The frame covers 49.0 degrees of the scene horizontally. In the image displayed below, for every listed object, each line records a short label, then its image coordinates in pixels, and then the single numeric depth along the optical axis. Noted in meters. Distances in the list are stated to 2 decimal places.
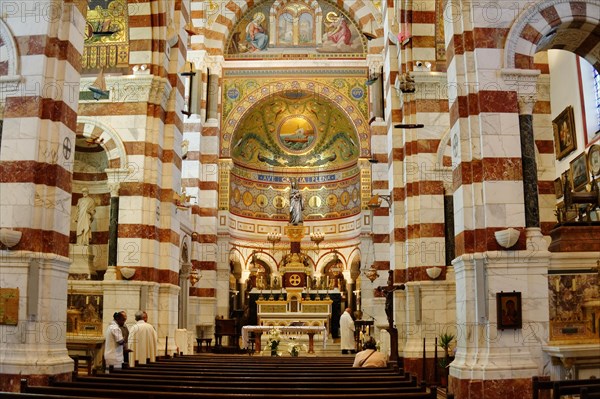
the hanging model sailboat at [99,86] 13.08
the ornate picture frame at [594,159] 15.11
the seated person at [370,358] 10.26
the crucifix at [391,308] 13.45
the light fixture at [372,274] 19.29
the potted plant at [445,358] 12.82
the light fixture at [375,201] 18.17
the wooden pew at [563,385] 6.54
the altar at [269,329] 19.94
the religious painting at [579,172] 15.97
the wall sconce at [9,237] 9.49
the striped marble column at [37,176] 9.46
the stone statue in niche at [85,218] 15.61
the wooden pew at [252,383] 7.58
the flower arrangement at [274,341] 17.77
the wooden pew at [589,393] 5.99
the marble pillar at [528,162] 9.62
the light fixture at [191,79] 15.89
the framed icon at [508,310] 9.13
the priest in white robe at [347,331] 19.31
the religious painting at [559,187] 17.64
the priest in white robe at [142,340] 11.88
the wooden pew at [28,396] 6.05
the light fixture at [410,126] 13.86
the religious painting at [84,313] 14.03
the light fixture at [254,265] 27.96
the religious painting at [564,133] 17.06
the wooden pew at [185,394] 6.28
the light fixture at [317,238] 28.03
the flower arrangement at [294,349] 17.50
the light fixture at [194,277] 21.24
